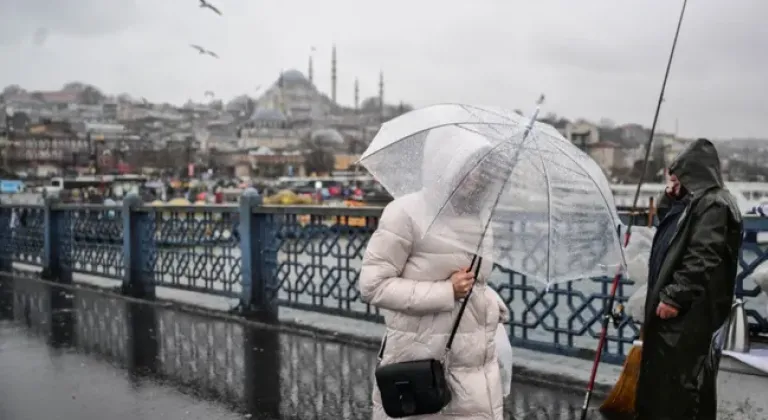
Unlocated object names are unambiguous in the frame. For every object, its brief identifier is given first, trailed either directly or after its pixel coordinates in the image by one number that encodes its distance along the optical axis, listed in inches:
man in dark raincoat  136.1
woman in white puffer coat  121.4
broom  170.7
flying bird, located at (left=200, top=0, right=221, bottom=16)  613.3
